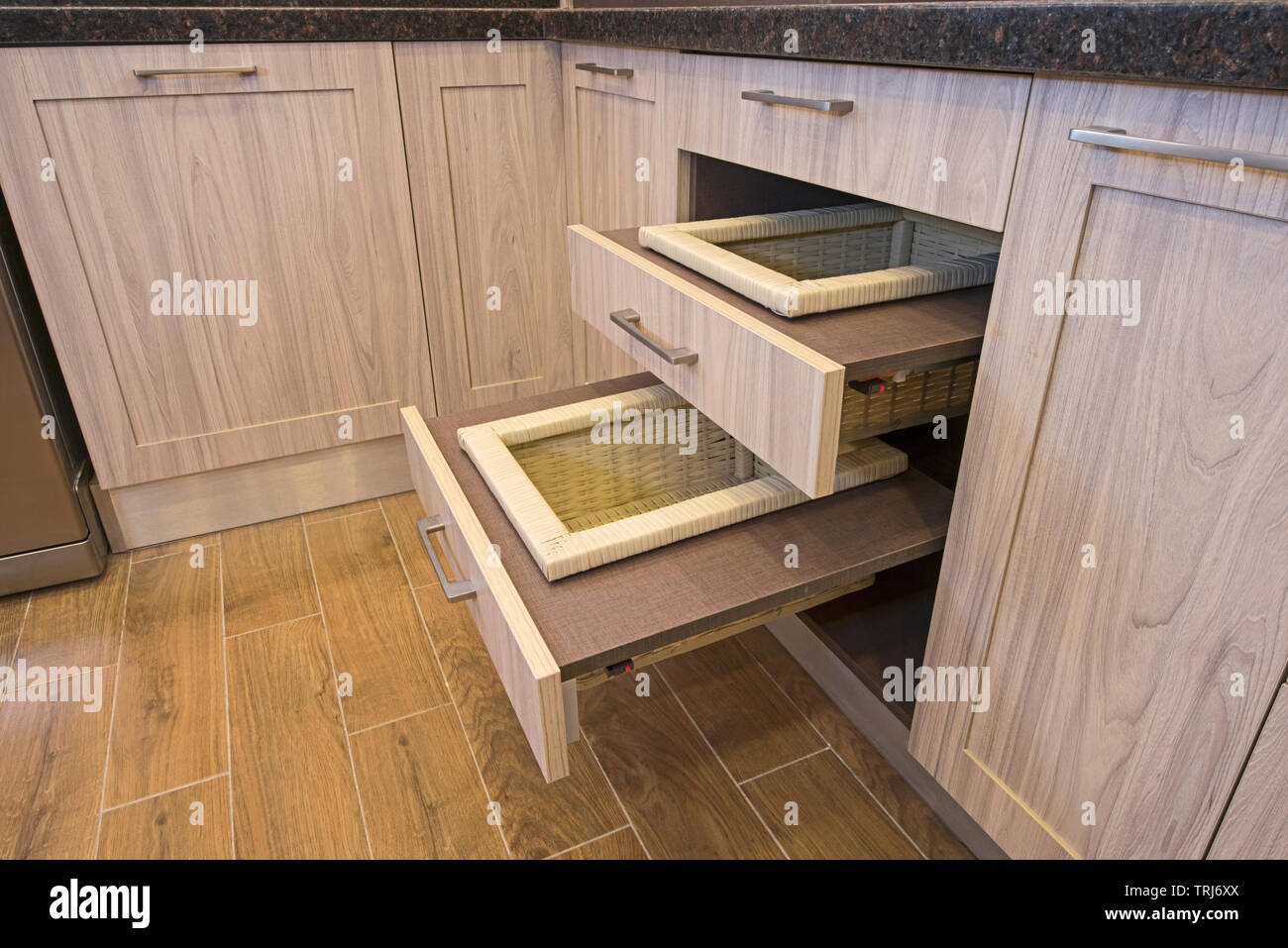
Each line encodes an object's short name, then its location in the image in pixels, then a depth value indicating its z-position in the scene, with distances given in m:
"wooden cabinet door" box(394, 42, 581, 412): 1.47
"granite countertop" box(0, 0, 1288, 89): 0.49
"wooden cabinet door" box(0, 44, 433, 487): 1.27
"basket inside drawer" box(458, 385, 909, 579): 0.79
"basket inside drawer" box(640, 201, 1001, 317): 0.81
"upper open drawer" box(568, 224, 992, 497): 0.69
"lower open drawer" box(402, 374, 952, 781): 0.69
